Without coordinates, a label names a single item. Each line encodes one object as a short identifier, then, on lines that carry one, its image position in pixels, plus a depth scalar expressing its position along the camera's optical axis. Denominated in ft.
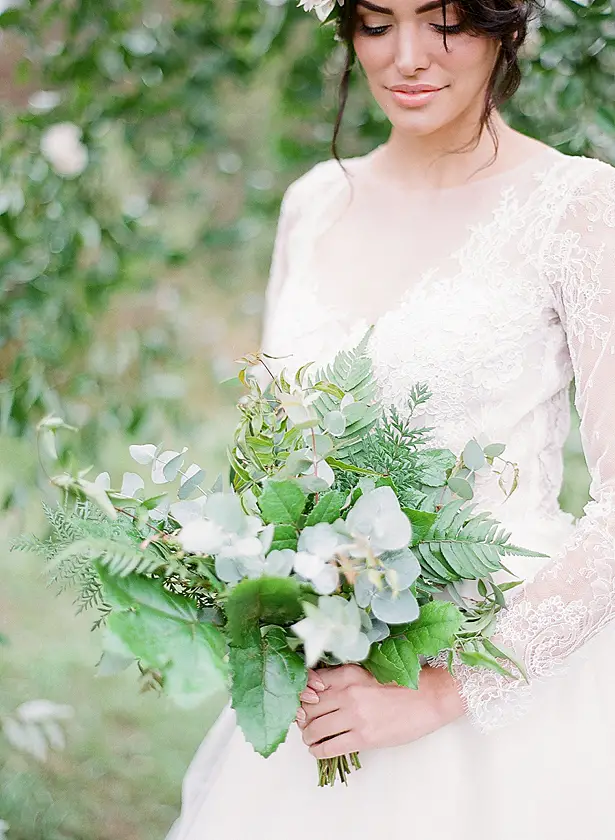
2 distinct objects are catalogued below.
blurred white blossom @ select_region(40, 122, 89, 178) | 6.20
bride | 3.51
